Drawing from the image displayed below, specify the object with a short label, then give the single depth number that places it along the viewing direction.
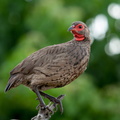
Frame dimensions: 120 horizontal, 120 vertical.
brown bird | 14.41
